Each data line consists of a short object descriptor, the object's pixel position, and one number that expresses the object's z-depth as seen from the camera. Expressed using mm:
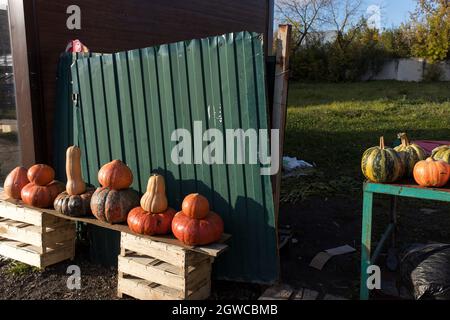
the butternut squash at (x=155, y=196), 3902
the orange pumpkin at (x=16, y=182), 4758
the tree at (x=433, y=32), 27562
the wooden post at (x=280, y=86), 3611
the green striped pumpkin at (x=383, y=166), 3279
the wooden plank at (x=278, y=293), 3719
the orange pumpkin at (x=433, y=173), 3139
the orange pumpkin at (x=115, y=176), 4152
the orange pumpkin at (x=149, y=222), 3811
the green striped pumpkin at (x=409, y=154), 3486
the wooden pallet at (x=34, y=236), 4531
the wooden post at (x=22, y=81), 4855
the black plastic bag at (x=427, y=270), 3543
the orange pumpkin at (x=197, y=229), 3594
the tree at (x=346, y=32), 30891
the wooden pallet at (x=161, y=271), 3629
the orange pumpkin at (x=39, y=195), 4531
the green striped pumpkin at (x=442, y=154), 3434
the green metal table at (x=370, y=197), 3125
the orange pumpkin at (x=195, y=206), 3686
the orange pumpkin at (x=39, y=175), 4551
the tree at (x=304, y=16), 37531
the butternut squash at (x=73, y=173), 4461
